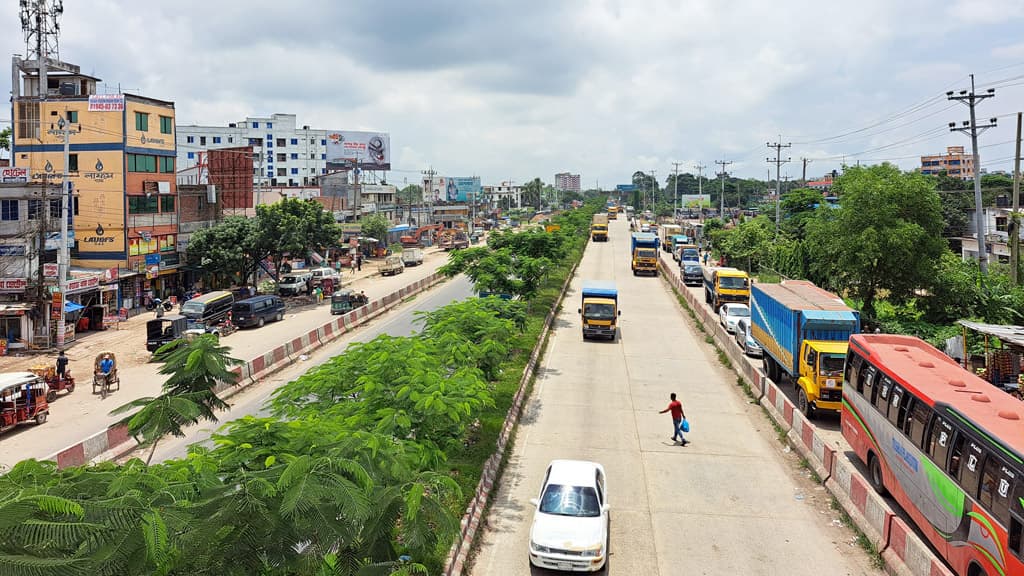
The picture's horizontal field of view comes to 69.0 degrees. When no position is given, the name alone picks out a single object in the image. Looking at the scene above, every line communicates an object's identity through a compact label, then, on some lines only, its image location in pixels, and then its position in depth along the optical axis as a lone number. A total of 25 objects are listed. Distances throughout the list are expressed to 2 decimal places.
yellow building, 46.62
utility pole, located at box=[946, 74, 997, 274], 37.41
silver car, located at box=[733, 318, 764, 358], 33.44
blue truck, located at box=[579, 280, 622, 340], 37.95
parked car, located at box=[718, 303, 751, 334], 38.09
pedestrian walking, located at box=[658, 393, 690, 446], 21.62
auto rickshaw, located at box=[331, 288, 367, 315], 47.94
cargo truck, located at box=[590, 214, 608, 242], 115.00
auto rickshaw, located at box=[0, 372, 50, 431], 23.62
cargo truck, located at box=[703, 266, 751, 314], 45.56
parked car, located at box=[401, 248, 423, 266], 81.44
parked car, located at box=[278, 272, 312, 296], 56.16
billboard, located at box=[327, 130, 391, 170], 133.00
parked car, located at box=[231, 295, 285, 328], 44.03
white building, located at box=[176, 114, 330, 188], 127.94
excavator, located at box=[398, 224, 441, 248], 99.94
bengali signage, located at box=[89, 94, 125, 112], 47.09
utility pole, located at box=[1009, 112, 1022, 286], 34.56
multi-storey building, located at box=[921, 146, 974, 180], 194.00
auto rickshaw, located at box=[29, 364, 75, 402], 28.28
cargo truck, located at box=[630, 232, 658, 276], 69.62
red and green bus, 11.31
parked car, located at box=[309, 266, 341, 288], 59.31
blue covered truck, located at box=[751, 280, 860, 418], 22.27
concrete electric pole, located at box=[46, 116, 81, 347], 35.53
